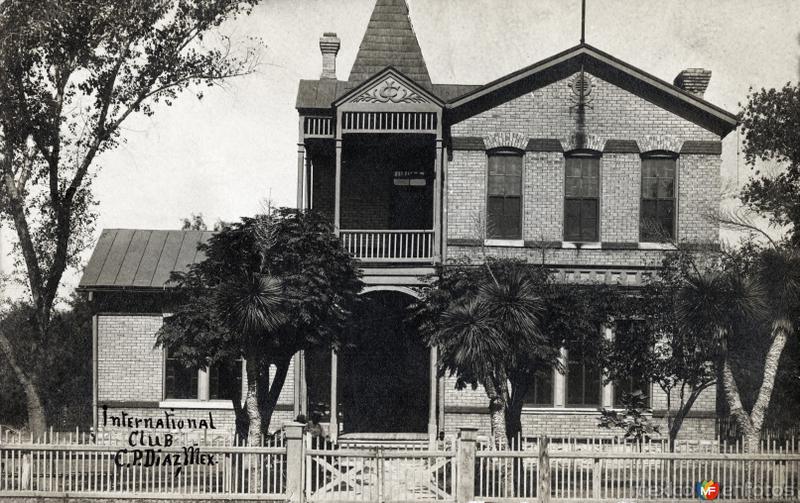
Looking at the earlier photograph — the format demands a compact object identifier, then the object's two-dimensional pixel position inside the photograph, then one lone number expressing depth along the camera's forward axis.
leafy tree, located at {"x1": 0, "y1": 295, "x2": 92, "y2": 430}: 24.91
